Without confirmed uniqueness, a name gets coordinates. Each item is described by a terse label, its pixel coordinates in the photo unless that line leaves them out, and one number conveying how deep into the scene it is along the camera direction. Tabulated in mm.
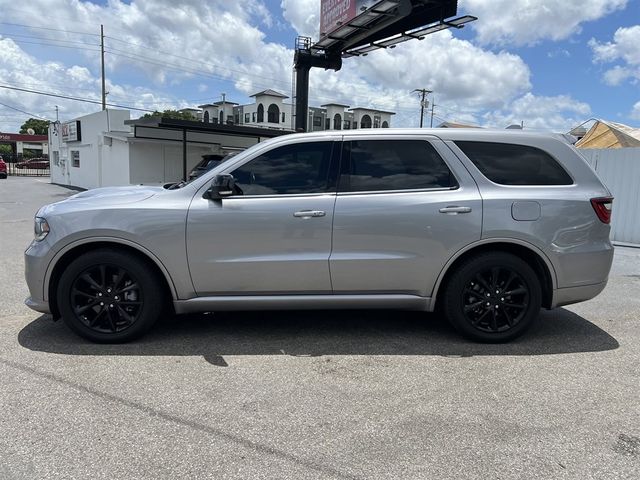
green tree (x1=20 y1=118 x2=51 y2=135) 92750
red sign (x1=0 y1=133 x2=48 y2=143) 56031
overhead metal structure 20438
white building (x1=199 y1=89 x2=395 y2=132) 84875
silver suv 4121
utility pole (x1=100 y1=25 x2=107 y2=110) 39969
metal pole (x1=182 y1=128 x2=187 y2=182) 18250
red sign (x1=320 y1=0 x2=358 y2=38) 23889
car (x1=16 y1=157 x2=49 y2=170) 49469
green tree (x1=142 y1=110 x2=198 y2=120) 68688
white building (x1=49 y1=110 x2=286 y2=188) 20844
